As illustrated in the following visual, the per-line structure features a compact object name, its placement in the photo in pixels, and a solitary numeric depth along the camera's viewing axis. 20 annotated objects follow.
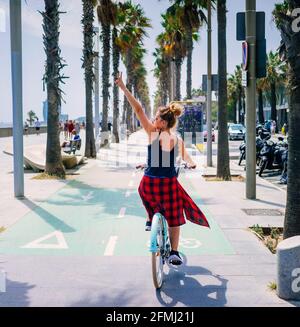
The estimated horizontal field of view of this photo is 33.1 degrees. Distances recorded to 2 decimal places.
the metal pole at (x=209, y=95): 18.67
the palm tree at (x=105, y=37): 26.62
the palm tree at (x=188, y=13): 27.89
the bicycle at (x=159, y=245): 5.02
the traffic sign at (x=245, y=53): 10.60
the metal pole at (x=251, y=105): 10.66
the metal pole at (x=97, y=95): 27.61
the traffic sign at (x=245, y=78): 10.70
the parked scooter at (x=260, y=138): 17.95
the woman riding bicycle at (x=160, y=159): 5.39
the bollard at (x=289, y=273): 4.80
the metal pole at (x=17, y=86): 11.16
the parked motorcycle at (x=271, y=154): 16.00
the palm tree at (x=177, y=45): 37.66
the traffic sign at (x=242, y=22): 11.00
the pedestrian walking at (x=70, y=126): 36.30
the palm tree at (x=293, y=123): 6.22
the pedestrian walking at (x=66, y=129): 41.80
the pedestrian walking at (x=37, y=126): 59.25
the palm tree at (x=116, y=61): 35.50
